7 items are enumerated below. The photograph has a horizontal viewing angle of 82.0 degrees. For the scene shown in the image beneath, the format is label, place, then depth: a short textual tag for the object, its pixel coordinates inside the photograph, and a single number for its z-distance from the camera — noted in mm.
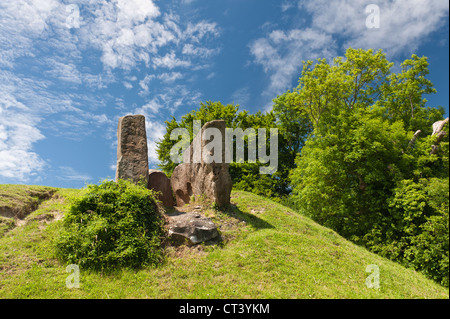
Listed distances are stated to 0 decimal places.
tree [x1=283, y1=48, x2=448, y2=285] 12664
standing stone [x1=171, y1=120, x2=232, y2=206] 12281
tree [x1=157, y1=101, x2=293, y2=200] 24873
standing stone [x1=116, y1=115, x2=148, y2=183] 11859
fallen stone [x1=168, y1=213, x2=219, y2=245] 9836
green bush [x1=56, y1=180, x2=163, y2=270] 8570
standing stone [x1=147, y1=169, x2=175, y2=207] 13588
